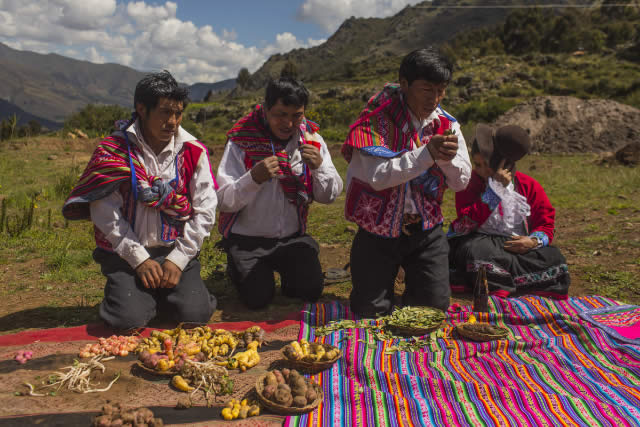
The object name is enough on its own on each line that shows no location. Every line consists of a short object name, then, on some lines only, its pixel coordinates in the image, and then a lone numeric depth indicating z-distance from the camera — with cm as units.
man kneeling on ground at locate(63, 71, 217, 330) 294
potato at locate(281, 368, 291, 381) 228
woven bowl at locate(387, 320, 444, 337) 301
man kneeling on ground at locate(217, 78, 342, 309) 342
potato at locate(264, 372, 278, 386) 221
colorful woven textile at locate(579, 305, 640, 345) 293
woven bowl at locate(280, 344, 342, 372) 249
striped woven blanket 211
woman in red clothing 382
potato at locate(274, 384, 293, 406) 211
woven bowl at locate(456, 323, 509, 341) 293
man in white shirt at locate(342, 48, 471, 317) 304
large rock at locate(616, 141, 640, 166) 1048
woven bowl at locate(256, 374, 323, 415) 210
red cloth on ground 280
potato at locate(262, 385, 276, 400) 214
